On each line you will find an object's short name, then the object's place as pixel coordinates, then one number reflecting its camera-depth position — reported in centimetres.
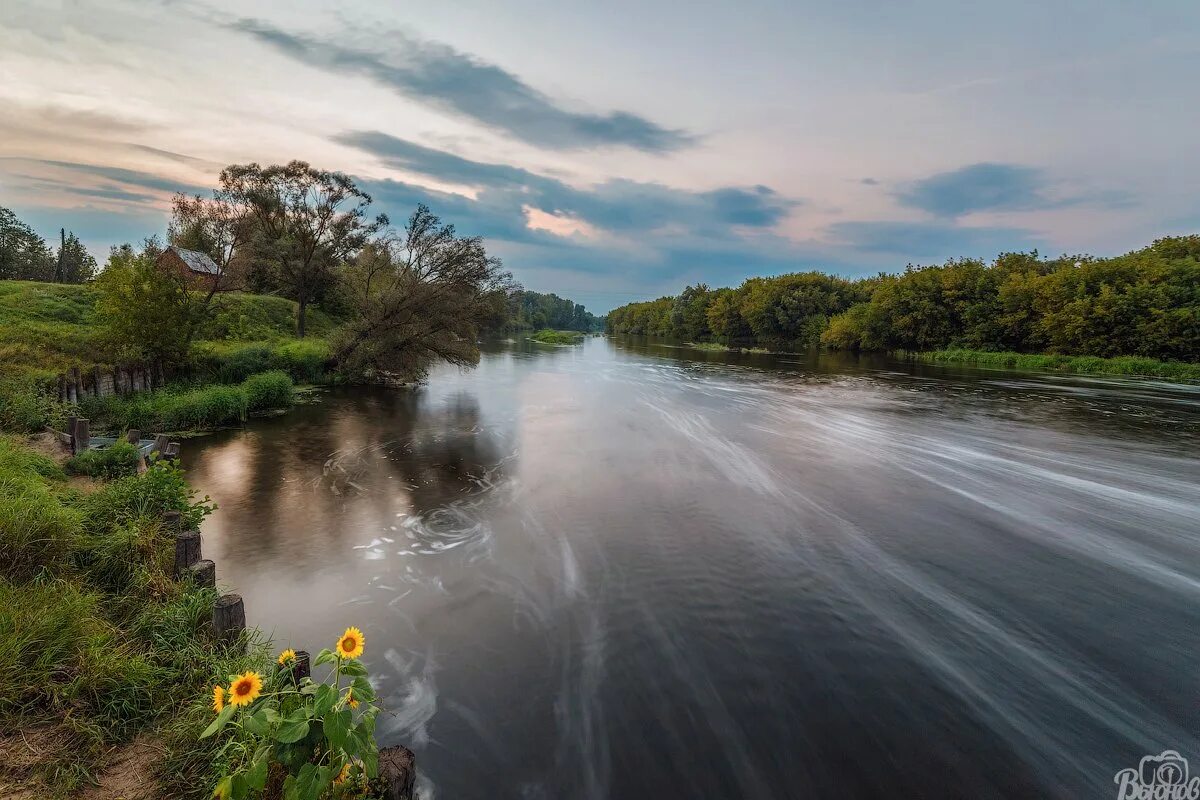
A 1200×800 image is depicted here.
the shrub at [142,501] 686
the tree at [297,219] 3422
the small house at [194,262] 3803
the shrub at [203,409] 1617
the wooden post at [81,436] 1010
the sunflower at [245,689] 290
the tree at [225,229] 3170
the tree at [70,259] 5009
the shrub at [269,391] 1942
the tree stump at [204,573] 551
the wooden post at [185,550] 588
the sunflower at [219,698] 301
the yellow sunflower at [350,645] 320
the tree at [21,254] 4122
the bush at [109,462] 921
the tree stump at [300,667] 380
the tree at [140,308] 1614
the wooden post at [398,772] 320
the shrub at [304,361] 2544
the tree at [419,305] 2727
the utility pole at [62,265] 4908
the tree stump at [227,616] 484
